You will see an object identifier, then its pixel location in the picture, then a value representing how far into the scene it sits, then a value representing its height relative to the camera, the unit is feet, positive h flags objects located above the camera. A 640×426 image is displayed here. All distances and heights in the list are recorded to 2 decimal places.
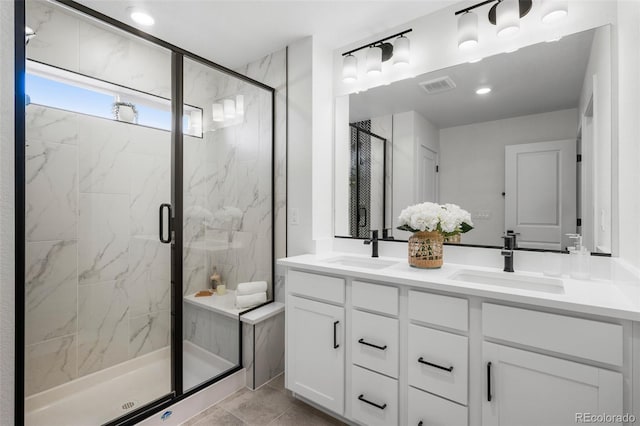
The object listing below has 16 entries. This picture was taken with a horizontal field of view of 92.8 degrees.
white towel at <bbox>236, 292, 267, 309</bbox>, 7.37 -2.17
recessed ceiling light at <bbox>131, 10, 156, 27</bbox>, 6.73 +4.41
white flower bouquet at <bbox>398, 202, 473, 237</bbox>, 5.50 -0.12
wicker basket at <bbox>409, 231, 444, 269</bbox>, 5.52 -0.69
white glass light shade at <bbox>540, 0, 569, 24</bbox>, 5.08 +3.42
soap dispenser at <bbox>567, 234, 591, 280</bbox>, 4.75 -0.78
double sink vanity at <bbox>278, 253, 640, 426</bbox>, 3.48 -1.87
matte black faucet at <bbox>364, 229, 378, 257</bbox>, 6.93 -0.70
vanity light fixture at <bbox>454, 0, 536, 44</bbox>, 5.48 +3.63
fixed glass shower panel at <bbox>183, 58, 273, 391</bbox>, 6.35 -0.01
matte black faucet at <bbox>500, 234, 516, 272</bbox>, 5.28 -0.69
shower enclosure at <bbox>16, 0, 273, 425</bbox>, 5.85 -0.17
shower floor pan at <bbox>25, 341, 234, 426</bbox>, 5.71 -3.70
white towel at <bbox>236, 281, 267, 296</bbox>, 7.45 -1.88
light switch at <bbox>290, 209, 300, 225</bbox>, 7.82 -0.12
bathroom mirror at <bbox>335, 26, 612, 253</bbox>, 5.00 +1.33
